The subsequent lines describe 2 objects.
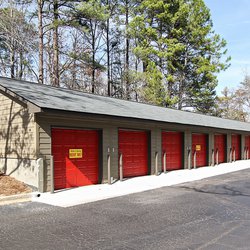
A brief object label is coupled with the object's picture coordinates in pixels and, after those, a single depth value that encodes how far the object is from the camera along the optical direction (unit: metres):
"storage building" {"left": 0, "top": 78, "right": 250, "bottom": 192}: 9.88
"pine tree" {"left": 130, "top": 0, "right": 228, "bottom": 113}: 30.33
